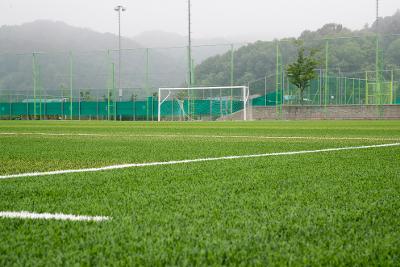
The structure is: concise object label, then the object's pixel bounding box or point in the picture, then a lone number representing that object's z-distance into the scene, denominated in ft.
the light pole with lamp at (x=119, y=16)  155.96
